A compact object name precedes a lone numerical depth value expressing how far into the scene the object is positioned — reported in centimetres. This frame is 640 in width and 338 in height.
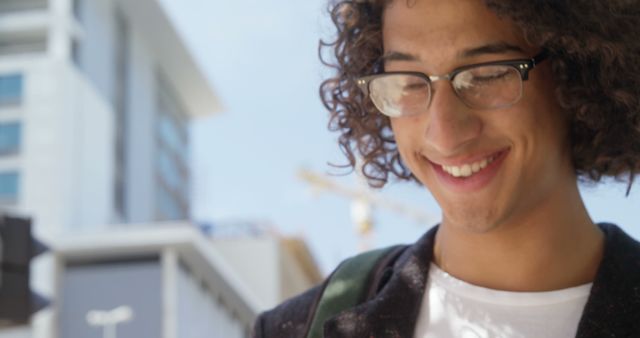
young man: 172
